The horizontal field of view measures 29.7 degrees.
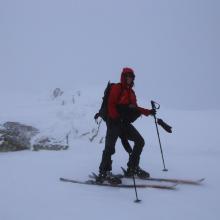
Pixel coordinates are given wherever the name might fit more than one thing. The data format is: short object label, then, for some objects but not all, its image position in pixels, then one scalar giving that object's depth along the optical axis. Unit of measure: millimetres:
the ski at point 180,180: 8366
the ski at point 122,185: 8102
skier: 8539
